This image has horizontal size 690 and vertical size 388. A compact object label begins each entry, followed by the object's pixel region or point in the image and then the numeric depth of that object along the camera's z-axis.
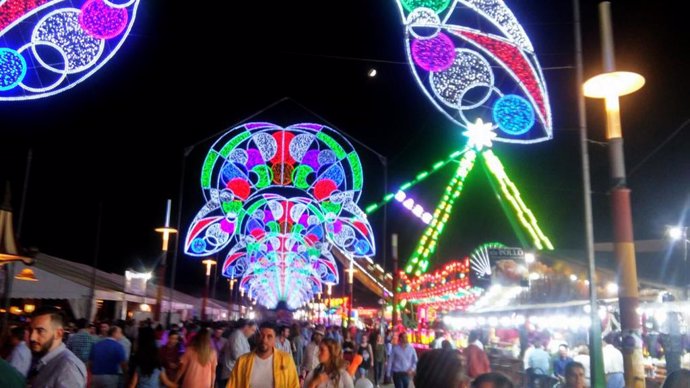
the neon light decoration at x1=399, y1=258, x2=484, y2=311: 32.22
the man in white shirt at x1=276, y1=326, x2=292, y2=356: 15.95
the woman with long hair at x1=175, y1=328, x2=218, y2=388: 8.75
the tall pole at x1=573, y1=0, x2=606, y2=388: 9.25
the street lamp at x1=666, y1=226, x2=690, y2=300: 18.56
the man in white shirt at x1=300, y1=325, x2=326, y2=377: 13.66
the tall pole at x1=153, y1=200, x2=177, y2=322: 25.39
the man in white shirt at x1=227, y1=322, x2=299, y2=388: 6.95
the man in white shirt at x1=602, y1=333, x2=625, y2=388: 12.15
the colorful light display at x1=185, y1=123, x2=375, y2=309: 23.94
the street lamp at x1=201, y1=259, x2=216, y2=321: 32.96
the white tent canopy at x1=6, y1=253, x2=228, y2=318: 20.33
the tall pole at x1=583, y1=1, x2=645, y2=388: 8.59
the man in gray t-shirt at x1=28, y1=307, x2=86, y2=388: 4.99
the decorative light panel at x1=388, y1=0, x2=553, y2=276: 11.77
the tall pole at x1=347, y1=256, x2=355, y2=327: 36.56
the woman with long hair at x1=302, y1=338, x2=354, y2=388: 7.25
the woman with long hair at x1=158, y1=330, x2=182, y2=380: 10.30
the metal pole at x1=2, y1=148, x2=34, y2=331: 14.25
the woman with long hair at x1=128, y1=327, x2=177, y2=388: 9.49
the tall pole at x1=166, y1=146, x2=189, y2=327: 24.92
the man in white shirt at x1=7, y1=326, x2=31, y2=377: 10.13
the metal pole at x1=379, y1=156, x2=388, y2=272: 26.04
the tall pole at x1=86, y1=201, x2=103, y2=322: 22.48
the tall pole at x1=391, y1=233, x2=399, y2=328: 25.15
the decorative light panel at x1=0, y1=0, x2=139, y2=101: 10.47
